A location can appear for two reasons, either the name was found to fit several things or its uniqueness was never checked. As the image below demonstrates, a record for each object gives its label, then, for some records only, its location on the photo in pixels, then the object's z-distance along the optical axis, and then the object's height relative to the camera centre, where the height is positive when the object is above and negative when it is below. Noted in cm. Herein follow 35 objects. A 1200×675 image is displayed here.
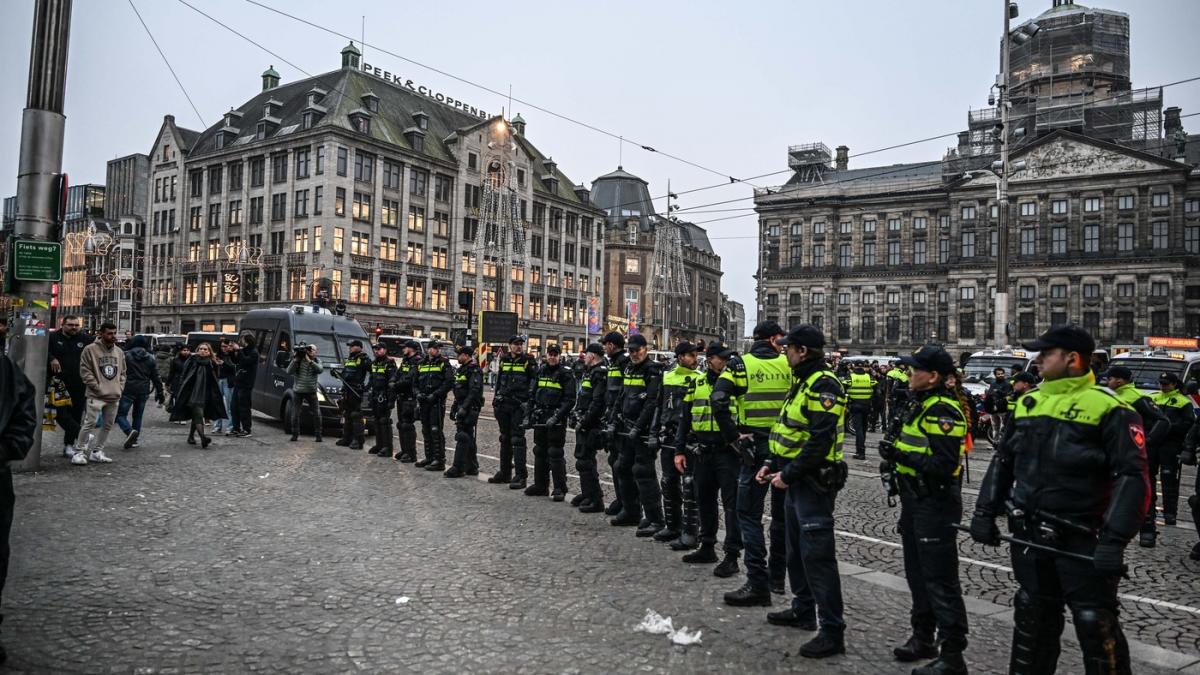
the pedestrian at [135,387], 1264 -63
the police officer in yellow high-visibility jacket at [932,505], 453 -85
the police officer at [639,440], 807 -84
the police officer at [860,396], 1642 -63
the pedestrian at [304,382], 1493 -57
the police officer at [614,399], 873 -45
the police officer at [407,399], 1268 -74
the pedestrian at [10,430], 436 -49
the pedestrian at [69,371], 1136 -35
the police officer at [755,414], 607 -42
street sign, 1001 +116
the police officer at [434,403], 1212 -75
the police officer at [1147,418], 832 -50
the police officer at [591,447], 915 -105
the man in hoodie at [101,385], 1102 -53
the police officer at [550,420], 983 -82
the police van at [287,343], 1683 +23
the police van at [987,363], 2483 +24
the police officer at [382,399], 1357 -78
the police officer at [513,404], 1056 -65
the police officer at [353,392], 1459 -73
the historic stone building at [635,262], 8238 +1126
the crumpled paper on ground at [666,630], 493 -181
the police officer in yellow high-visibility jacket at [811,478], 486 -76
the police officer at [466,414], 1139 -86
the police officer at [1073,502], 360 -65
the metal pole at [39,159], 1014 +255
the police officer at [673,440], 780 -81
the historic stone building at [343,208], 5219 +1108
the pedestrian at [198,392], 1323 -73
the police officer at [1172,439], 938 -80
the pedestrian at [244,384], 1542 -66
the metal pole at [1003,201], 2622 +604
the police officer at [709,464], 657 -91
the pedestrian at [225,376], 1606 -52
